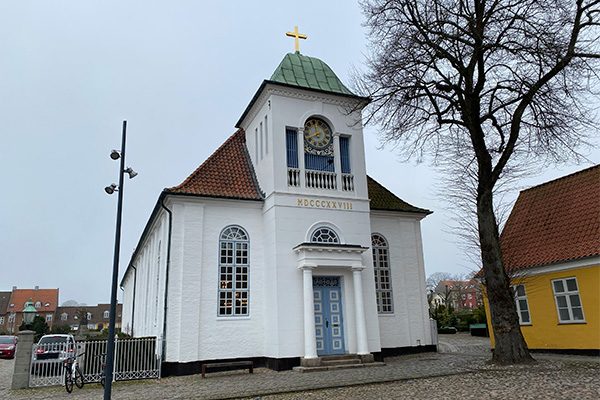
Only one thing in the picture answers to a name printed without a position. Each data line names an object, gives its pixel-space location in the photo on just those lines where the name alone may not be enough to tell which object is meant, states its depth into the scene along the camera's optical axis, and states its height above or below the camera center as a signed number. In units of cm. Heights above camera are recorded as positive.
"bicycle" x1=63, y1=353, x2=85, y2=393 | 1215 -123
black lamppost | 875 +123
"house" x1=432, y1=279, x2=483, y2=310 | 7482 +356
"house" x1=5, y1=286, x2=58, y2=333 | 7794 +453
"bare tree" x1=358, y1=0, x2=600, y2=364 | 1286 +692
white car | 1353 -66
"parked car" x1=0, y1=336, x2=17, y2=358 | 2889 -112
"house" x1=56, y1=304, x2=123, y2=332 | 8420 +236
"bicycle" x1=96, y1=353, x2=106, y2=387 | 1324 -108
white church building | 1488 +240
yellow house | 1513 +158
